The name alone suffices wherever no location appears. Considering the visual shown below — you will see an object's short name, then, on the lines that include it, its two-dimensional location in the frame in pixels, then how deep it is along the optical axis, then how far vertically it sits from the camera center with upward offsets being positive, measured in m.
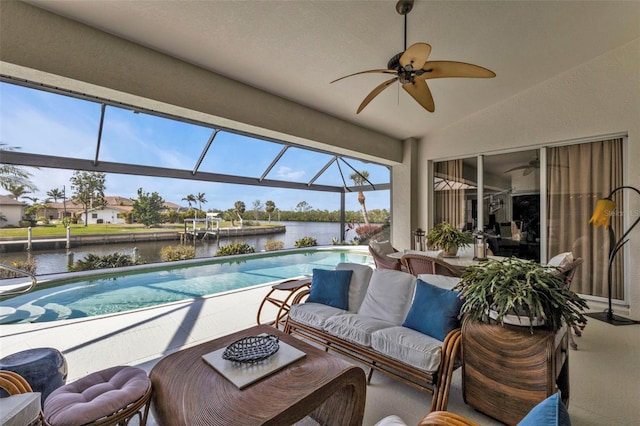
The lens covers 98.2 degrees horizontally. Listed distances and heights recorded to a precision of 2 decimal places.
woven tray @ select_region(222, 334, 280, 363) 1.80 -0.92
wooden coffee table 1.37 -0.98
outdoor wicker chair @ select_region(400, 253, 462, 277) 3.02 -0.58
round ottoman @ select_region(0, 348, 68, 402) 1.64 -0.95
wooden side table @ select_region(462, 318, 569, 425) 1.76 -1.02
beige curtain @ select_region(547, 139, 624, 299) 4.21 +0.20
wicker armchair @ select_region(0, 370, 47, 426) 1.40 -0.89
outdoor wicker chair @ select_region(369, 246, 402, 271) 3.78 -0.65
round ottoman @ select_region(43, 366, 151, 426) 1.38 -1.01
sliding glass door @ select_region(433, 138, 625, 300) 4.30 +0.28
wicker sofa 1.96 -0.95
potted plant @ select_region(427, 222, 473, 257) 3.87 -0.33
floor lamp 3.76 -0.11
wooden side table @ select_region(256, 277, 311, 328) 3.33 -0.90
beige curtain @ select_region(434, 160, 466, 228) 5.92 +0.51
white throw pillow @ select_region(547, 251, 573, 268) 3.01 -0.49
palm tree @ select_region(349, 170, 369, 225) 8.97 +1.14
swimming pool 4.49 -1.49
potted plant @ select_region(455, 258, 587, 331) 1.78 -0.53
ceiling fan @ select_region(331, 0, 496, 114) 2.33 +1.35
